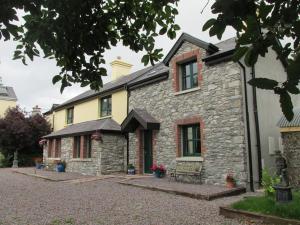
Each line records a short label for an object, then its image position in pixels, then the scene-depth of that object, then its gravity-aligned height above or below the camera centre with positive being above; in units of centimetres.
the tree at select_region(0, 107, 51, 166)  2542 +193
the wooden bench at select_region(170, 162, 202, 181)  1222 -68
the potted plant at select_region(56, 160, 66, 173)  1975 -77
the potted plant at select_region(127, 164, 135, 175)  1581 -86
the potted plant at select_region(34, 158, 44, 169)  2330 -73
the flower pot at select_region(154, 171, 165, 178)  1402 -97
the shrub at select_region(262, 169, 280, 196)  769 -81
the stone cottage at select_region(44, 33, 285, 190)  1127 +141
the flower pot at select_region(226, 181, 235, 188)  1088 -114
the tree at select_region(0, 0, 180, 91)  342 +157
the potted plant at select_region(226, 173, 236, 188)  1089 -105
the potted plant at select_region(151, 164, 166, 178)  1400 -78
